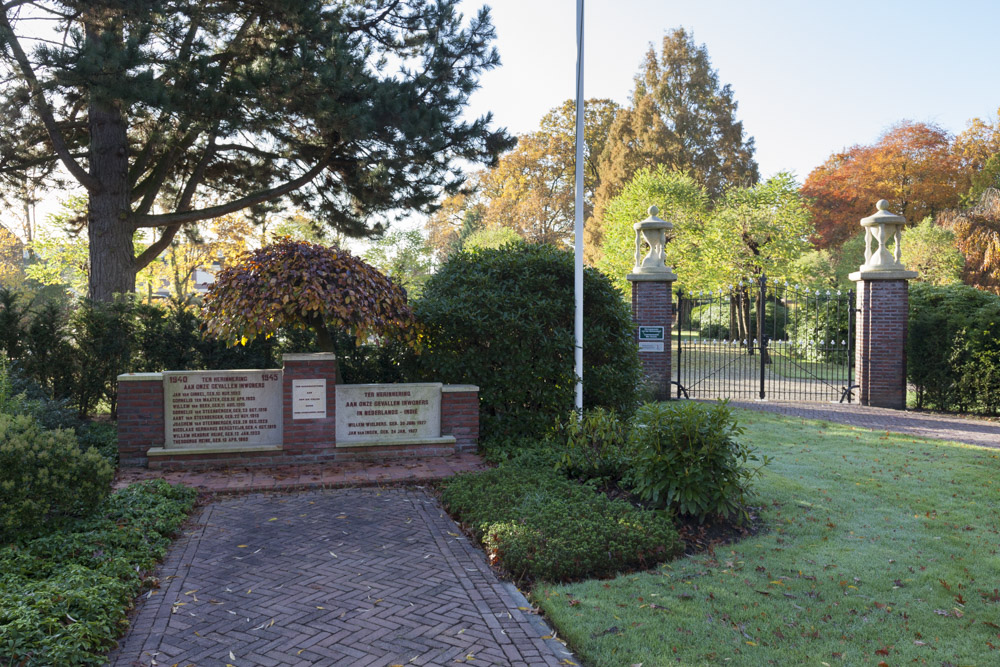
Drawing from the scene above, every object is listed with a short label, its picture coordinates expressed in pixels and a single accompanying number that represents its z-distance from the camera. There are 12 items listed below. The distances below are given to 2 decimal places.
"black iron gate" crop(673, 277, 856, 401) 15.06
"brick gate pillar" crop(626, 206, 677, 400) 12.85
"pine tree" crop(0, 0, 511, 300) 9.77
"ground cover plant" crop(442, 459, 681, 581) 4.62
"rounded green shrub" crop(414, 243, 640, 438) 8.36
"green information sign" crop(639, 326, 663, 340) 12.84
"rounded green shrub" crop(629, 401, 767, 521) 5.45
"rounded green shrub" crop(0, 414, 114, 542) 4.63
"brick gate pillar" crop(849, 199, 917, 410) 12.70
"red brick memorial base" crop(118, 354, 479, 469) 7.48
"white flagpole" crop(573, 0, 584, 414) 8.16
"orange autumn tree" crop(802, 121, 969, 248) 35.28
